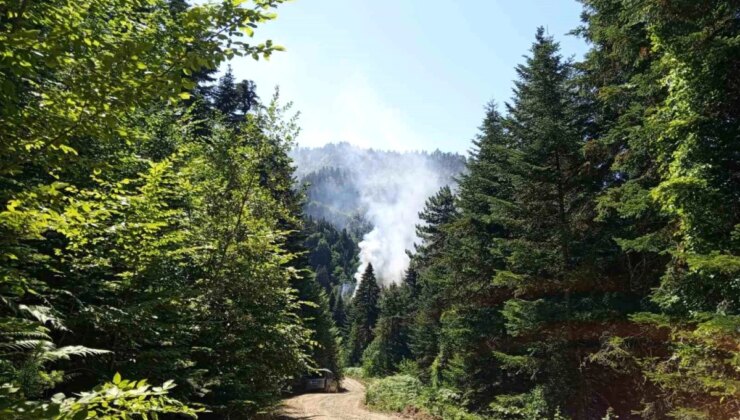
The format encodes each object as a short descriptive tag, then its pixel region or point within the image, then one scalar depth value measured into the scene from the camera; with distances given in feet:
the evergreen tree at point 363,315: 250.57
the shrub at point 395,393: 89.50
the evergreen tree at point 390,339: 187.11
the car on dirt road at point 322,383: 142.10
